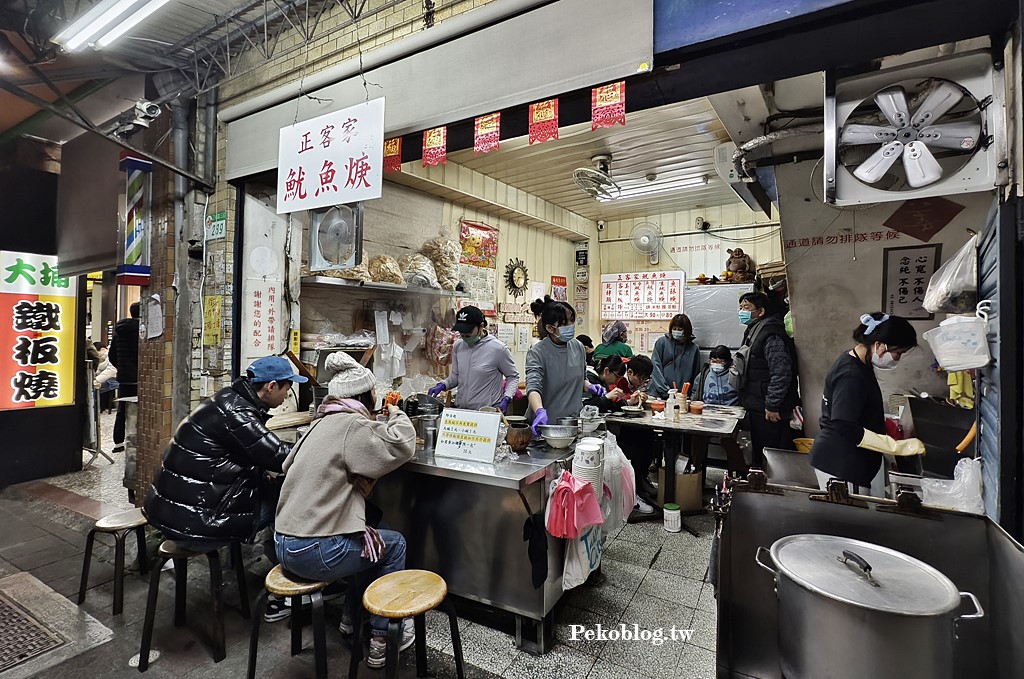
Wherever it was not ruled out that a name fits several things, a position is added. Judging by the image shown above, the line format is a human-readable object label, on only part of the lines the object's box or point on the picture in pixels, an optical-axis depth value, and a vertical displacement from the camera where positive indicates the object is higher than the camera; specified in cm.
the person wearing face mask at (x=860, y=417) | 288 -43
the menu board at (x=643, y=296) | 805 +85
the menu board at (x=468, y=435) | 283 -55
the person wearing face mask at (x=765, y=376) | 445 -29
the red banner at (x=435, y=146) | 304 +125
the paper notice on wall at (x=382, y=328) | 541 +17
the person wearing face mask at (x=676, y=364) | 581 -22
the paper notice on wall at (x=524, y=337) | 779 +12
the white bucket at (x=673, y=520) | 418 -150
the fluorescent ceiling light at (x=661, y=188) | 638 +217
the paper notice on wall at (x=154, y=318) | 432 +21
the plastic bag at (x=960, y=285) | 232 +31
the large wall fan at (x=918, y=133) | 206 +96
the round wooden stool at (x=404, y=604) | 207 -113
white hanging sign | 292 +117
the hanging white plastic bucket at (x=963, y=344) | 200 +2
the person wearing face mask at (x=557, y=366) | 368 -16
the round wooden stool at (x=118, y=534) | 303 -122
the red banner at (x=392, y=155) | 327 +129
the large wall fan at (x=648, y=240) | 799 +175
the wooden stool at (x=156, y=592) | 256 -136
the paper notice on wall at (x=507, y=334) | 737 +16
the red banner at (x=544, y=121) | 265 +123
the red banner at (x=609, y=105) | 245 +122
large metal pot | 140 -81
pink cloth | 259 -87
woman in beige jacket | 230 -73
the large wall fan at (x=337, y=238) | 360 +81
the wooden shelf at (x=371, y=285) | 434 +58
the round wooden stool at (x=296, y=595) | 224 -118
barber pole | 436 +105
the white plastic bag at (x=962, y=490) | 221 -67
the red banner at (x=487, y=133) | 284 +124
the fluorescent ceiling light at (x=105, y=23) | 280 +193
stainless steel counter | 265 -110
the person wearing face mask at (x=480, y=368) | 399 -20
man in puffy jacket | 270 -72
